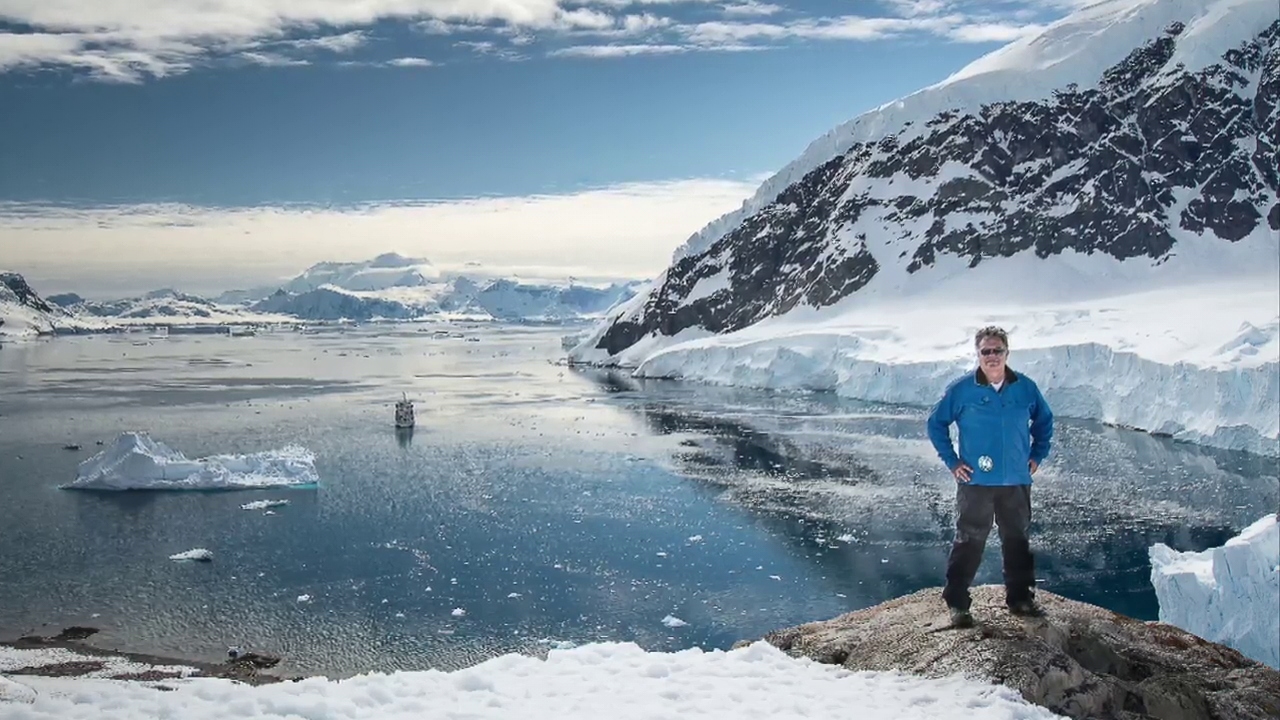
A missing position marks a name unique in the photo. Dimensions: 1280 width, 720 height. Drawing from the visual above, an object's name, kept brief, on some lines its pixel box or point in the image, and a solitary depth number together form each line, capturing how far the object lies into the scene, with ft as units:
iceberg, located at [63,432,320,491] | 124.36
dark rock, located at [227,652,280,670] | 66.33
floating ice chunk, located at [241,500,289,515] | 115.24
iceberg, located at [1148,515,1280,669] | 65.57
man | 28.25
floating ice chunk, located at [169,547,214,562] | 92.89
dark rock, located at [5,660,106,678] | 59.22
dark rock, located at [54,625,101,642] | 71.33
